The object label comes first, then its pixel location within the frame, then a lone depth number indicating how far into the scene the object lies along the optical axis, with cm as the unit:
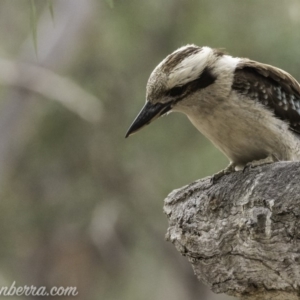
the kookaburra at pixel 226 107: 776
